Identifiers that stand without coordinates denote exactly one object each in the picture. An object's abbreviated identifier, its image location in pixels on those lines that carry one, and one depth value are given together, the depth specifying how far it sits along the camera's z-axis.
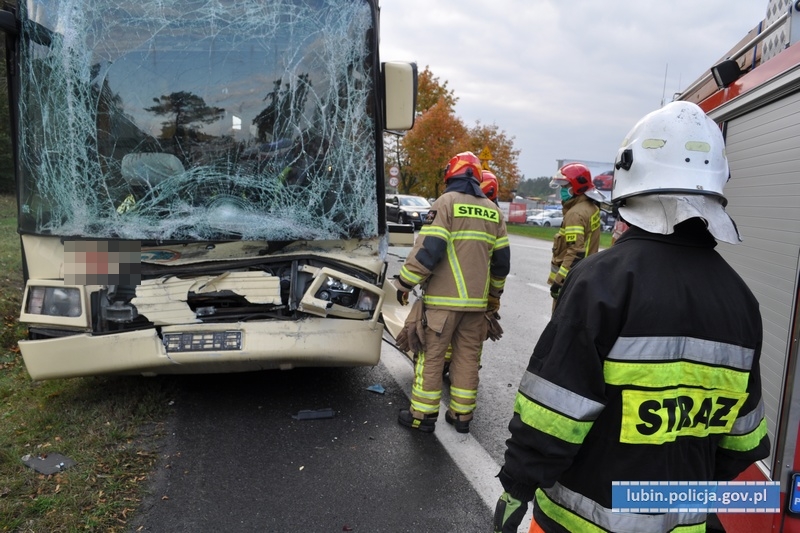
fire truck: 1.77
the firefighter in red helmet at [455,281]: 3.63
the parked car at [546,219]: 44.19
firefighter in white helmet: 1.36
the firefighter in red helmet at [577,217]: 4.66
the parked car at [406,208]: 21.30
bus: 3.50
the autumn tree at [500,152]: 34.03
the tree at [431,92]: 31.48
